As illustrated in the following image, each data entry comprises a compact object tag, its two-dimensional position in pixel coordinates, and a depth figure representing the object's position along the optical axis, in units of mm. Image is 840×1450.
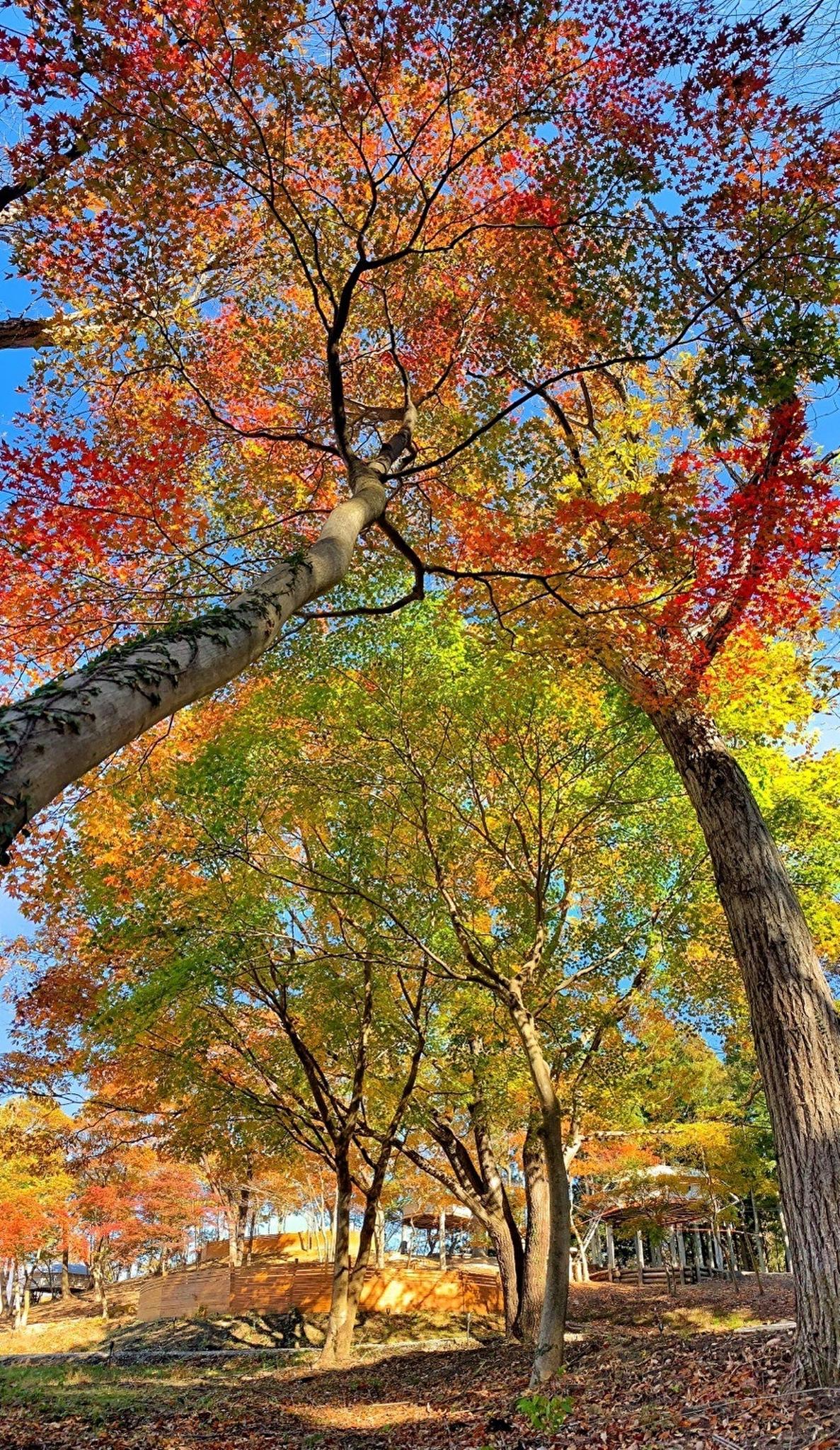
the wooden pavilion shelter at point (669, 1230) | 21422
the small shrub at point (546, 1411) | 4832
